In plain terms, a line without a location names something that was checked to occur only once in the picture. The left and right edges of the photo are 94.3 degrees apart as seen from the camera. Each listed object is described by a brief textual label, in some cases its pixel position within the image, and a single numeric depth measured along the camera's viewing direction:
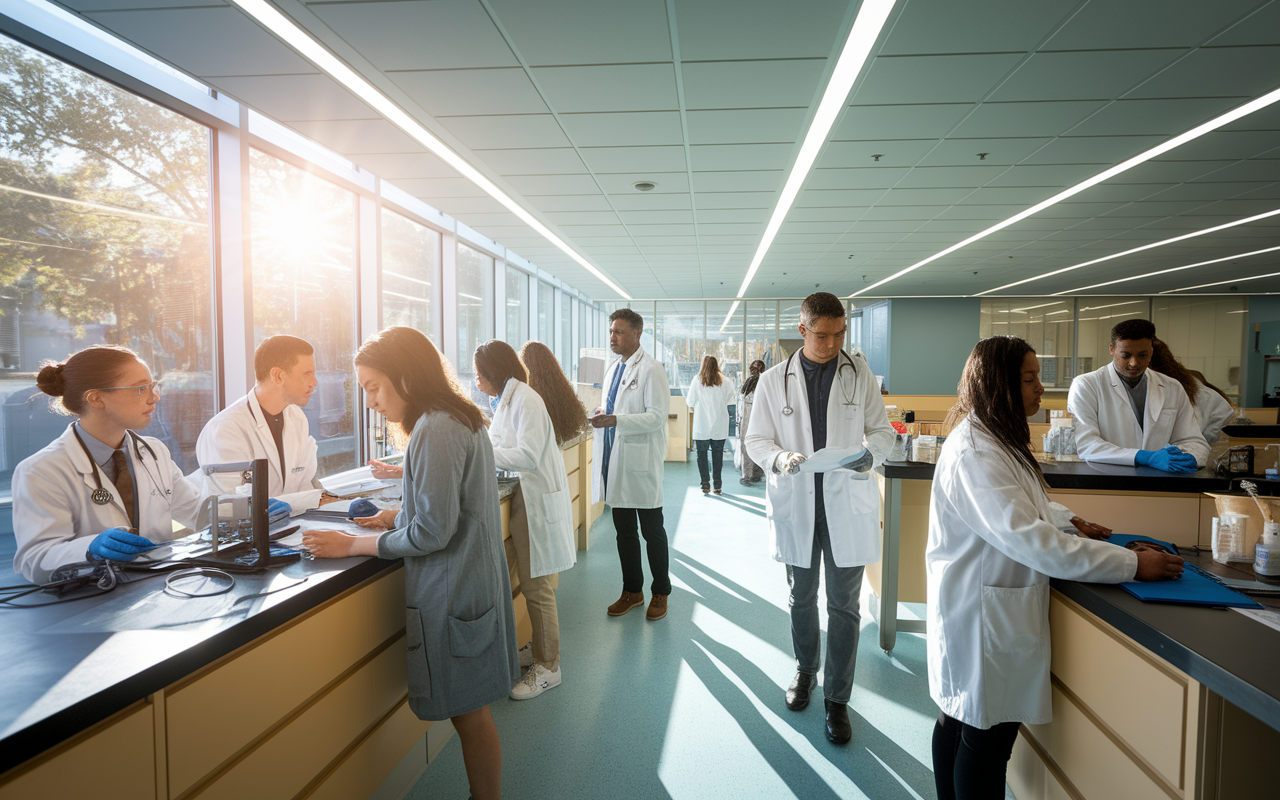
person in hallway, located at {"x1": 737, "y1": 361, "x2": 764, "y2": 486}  7.68
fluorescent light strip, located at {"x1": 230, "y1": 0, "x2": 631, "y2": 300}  2.60
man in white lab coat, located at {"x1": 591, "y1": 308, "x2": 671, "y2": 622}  3.54
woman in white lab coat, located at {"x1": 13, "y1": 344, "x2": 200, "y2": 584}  1.51
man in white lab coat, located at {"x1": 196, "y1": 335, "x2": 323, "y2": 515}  2.21
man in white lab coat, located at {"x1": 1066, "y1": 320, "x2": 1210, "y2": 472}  3.08
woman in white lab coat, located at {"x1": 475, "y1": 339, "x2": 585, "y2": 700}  2.67
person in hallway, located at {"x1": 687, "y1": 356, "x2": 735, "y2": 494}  7.16
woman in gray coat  1.64
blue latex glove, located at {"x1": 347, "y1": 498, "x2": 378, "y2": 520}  2.10
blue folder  1.36
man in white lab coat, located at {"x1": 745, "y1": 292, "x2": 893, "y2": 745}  2.37
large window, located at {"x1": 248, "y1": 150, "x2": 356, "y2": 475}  3.63
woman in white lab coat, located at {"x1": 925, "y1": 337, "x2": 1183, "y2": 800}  1.51
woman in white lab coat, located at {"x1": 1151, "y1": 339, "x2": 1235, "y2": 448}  3.90
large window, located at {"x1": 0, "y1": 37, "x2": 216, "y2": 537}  2.34
